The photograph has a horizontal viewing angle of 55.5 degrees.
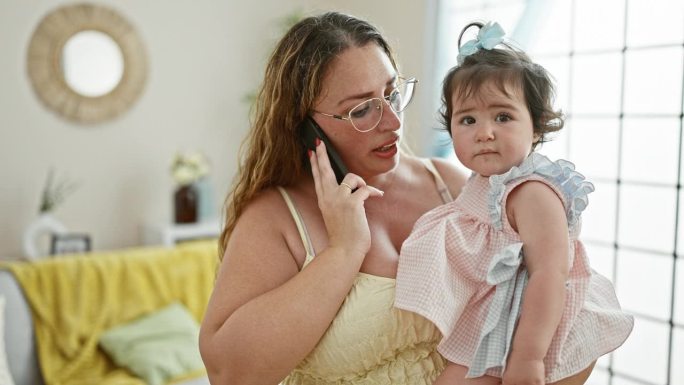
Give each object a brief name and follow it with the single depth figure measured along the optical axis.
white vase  3.58
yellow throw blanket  3.03
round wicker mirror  3.81
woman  1.26
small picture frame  3.58
